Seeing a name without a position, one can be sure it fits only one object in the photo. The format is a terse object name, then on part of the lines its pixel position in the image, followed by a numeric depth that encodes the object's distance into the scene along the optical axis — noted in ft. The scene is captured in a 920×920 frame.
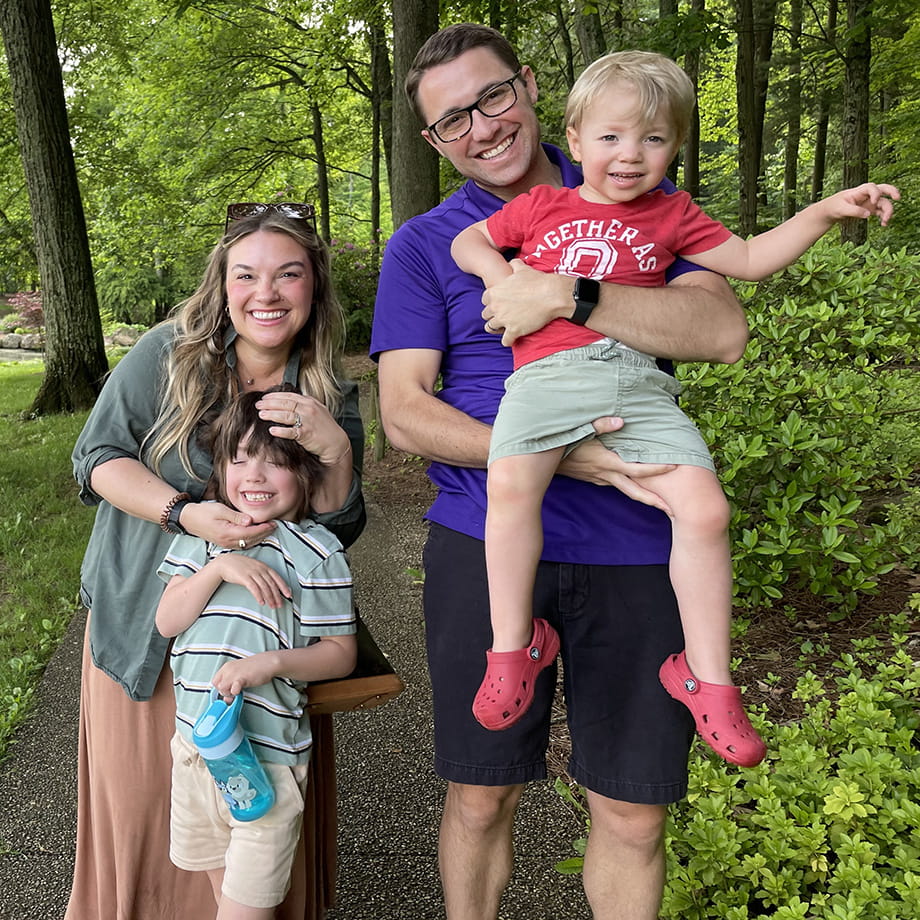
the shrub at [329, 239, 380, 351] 49.37
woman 6.86
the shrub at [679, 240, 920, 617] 12.01
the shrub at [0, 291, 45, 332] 92.07
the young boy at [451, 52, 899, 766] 6.13
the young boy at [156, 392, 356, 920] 6.28
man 6.42
